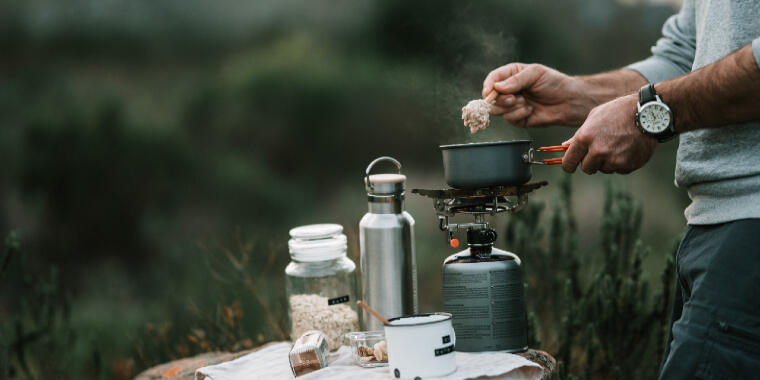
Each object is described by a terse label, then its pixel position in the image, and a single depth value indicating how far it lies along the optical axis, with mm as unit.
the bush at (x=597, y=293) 2914
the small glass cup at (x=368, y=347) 1654
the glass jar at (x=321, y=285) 1906
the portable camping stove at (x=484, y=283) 1695
